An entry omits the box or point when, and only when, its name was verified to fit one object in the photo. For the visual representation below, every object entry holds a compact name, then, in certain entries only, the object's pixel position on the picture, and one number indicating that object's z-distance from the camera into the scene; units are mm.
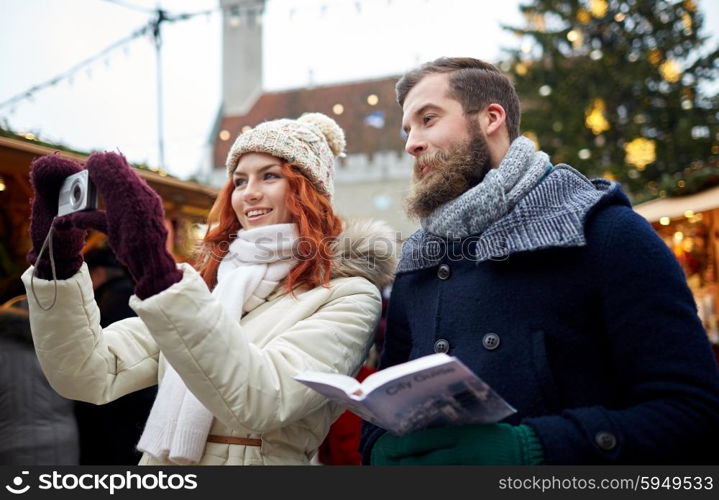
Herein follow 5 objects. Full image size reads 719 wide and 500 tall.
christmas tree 9781
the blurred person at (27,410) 2838
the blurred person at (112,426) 3131
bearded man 1321
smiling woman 1442
